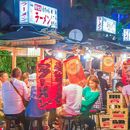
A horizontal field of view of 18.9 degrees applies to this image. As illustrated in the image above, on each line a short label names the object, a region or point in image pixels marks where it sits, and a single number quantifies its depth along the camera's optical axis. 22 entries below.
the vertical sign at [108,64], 19.16
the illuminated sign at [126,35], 33.27
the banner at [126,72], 14.73
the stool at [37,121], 11.13
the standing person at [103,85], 16.17
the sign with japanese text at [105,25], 28.73
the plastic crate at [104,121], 14.38
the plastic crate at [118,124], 14.03
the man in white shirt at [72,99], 10.82
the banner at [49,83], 10.92
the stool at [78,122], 11.21
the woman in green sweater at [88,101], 11.16
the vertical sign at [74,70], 11.18
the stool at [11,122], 10.91
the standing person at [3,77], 12.56
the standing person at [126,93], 13.23
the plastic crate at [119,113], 13.91
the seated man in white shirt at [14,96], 10.90
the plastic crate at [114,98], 14.34
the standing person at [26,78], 13.51
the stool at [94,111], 12.90
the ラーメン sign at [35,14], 18.58
